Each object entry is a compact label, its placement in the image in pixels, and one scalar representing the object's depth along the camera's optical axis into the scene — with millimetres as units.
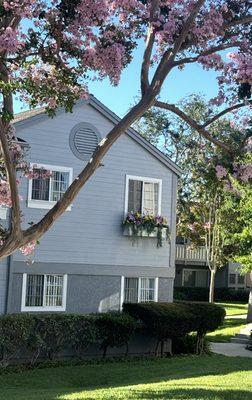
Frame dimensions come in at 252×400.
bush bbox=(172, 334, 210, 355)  18172
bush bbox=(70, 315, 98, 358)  15289
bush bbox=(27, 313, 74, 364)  14547
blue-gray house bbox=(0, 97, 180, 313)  16234
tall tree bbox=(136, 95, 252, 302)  24086
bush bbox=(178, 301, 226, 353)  17297
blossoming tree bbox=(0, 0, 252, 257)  7191
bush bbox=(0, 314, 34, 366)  13945
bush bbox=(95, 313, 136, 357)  15750
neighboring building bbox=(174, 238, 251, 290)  43312
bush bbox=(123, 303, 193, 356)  16406
